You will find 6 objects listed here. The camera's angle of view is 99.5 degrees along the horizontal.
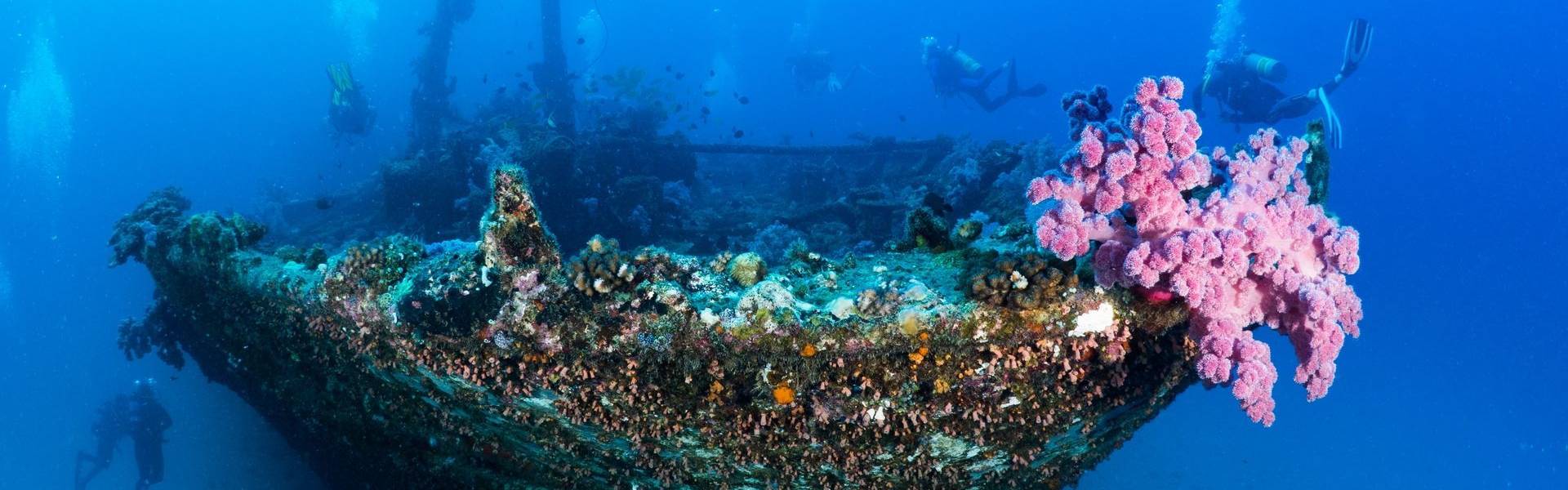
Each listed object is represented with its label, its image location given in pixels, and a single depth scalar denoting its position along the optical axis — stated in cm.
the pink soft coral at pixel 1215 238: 307
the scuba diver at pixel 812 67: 3800
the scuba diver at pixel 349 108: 2012
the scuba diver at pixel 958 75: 2372
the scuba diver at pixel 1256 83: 1413
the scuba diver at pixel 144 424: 1537
